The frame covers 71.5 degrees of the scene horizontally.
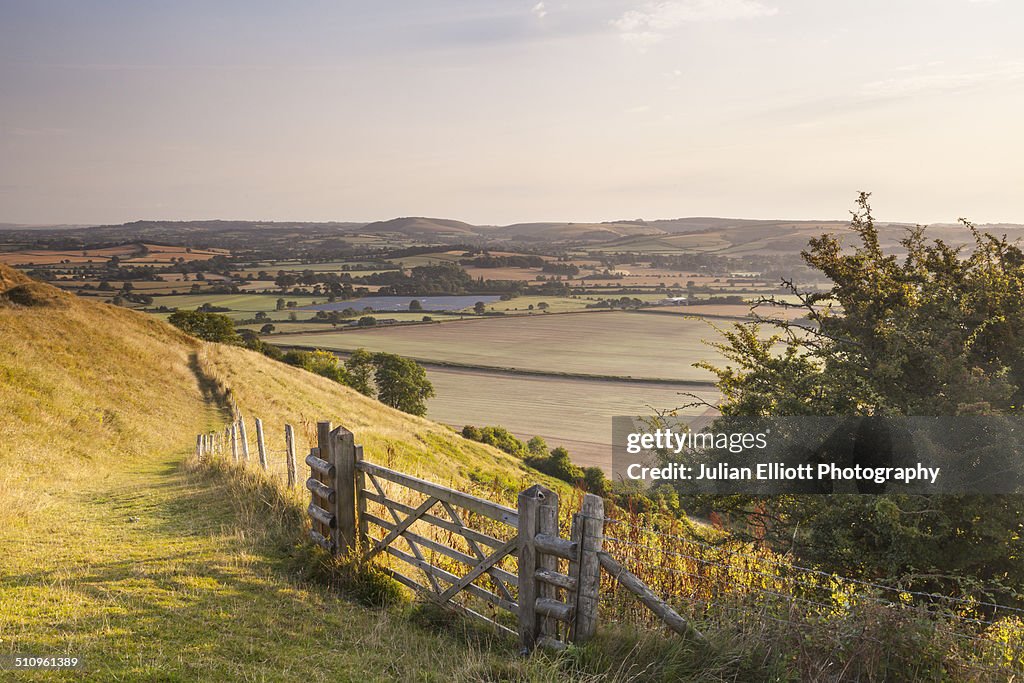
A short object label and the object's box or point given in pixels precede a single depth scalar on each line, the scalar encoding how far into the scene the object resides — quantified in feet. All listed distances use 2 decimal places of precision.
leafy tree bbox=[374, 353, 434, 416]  212.43
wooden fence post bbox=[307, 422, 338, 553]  29.35
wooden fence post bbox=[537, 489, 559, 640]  20.86
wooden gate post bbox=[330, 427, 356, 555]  28.73
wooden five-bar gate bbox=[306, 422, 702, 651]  19.85
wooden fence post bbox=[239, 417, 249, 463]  54.69
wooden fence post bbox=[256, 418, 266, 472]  49.14
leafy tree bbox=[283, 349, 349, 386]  230.89
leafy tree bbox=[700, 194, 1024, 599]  33.83
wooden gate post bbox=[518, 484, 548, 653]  21.04
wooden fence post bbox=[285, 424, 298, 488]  39.42
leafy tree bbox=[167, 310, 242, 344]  236.10
